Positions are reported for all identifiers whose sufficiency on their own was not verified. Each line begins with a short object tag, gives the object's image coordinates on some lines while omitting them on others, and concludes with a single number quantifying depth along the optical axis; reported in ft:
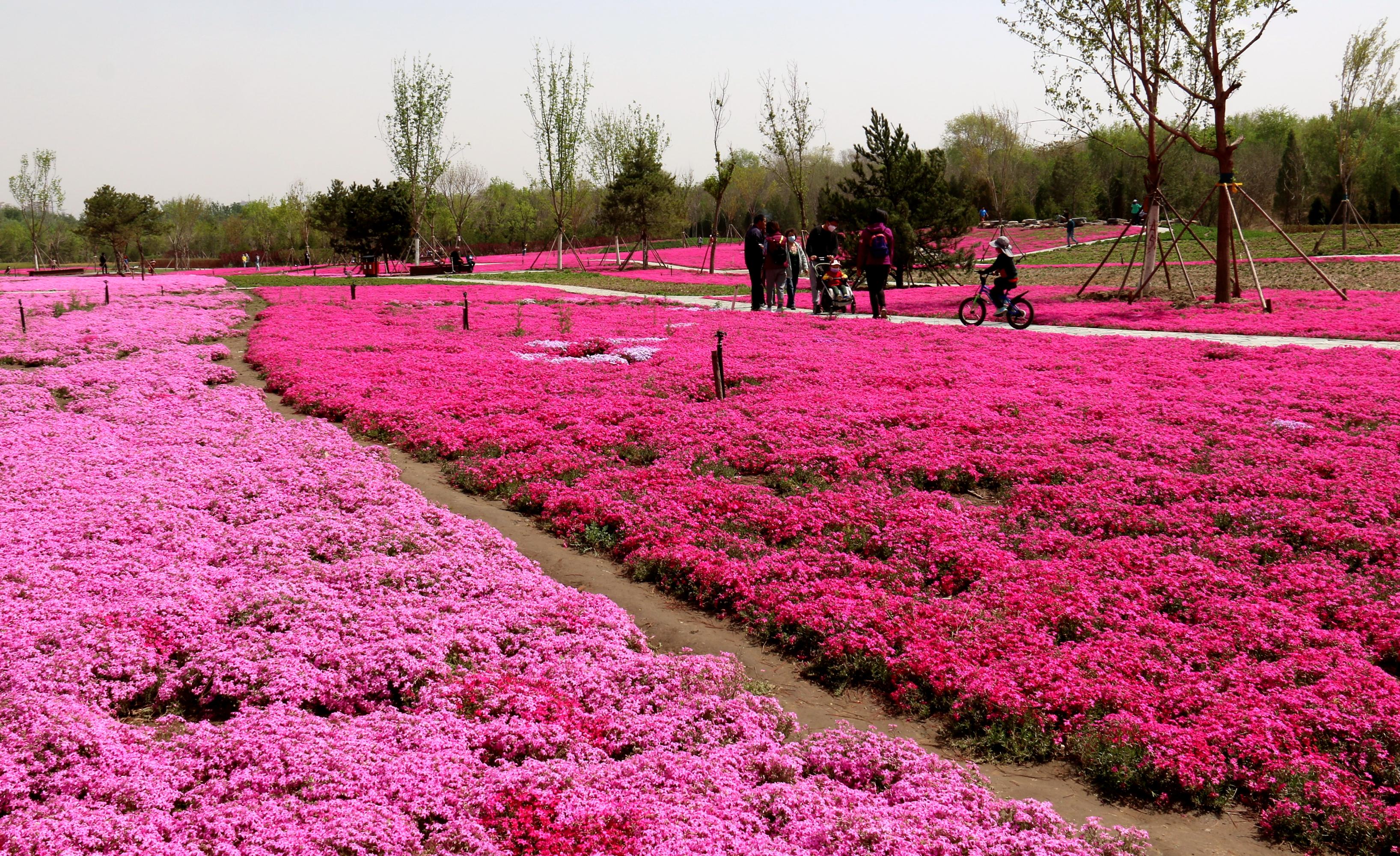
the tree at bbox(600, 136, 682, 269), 194.29
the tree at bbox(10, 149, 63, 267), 265.75
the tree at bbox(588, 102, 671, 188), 229.35
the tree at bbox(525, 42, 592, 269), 191.21
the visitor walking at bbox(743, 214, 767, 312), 77.71
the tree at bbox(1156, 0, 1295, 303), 75.10
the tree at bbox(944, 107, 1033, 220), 270.87
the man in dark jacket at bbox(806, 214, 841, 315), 76.07
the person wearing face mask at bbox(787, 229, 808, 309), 81.87
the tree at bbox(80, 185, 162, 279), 212.43
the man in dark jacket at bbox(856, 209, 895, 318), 69.10
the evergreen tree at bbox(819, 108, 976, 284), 100.32
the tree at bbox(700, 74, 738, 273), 157.58
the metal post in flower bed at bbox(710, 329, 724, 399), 40.98
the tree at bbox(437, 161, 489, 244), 268.82
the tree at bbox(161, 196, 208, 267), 293.64
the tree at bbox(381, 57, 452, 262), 202.18
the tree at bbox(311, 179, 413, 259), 188.44
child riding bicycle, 61.72
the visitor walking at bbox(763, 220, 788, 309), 76.07
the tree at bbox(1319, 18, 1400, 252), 131.54
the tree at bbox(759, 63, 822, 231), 162.71
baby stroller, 75.56
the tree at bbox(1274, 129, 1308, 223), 215.10
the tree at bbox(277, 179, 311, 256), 286.05
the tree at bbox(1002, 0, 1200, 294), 81.20
